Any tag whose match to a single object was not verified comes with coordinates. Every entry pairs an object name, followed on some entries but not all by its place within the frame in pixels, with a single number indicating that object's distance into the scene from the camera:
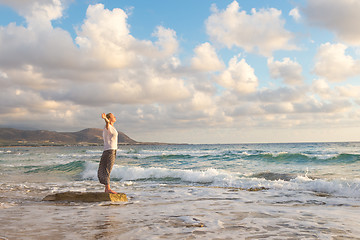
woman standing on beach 8.20
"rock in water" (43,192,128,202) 7.95
